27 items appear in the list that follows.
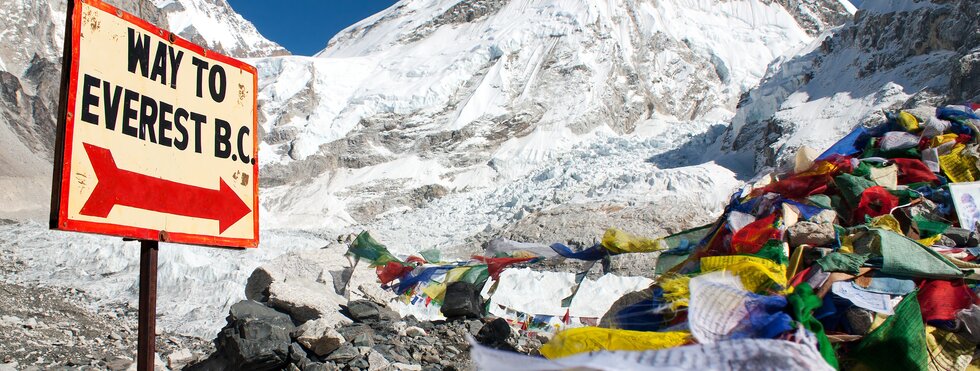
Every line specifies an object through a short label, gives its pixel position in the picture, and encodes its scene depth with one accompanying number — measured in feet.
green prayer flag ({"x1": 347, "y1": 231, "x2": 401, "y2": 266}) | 22.06
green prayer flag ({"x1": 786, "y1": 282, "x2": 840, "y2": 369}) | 8.71
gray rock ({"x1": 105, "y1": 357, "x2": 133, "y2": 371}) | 20.92
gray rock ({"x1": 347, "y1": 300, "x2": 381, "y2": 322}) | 22.66
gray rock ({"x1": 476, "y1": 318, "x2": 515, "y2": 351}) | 19.40
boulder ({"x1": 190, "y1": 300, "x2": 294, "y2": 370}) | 16.38
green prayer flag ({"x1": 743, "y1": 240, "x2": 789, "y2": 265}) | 12.08
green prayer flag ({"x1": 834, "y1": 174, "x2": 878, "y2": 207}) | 15.23
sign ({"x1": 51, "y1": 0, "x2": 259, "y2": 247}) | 7.27
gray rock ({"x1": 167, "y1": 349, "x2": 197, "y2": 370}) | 21.88
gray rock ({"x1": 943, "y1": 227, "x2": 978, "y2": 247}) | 13.55
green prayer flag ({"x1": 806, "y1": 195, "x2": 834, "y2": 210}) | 15.07
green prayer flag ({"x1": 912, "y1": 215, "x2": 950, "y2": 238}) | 14.02
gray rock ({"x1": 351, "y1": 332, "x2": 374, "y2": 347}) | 18.20
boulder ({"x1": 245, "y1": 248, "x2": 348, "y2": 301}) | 36.40
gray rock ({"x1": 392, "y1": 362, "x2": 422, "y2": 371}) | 17.07
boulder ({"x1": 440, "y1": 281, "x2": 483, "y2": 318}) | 21.58
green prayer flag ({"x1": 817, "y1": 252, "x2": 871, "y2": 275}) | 11.27
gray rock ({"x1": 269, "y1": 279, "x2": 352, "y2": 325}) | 20.75
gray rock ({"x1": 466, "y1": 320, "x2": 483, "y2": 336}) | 21.00
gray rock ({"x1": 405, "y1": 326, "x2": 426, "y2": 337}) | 20.47
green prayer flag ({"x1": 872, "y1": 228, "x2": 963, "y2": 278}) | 11.18
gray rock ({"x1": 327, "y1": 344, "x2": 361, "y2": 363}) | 17.06
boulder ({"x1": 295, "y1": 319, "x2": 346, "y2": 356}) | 17.11
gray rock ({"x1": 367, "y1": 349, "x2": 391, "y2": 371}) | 16.94
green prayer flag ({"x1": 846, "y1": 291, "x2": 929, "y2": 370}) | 9.51
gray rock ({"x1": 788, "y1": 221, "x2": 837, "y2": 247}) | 12.72
